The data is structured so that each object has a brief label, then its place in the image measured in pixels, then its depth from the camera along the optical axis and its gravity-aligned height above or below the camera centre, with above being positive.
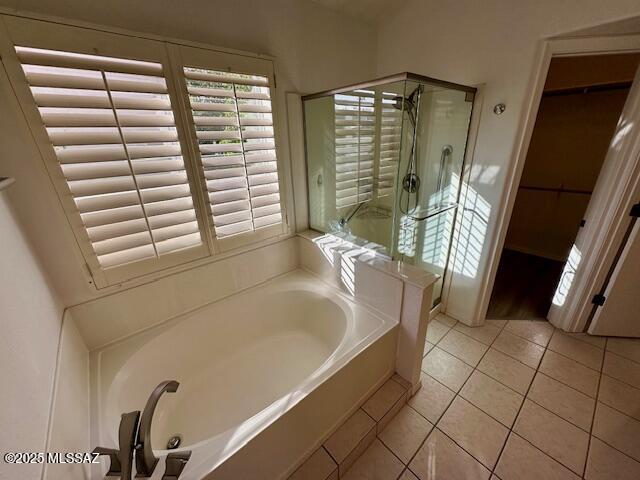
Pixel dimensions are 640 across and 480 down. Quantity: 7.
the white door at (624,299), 1.68 -1.12
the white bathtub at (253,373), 1.03 -1.16
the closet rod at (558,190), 2.78 -0.65
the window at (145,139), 1.06 +0.01
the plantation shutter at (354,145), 1.72 -0.07
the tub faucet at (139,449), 0.77 -0.85
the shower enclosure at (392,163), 1.58 -0.20
